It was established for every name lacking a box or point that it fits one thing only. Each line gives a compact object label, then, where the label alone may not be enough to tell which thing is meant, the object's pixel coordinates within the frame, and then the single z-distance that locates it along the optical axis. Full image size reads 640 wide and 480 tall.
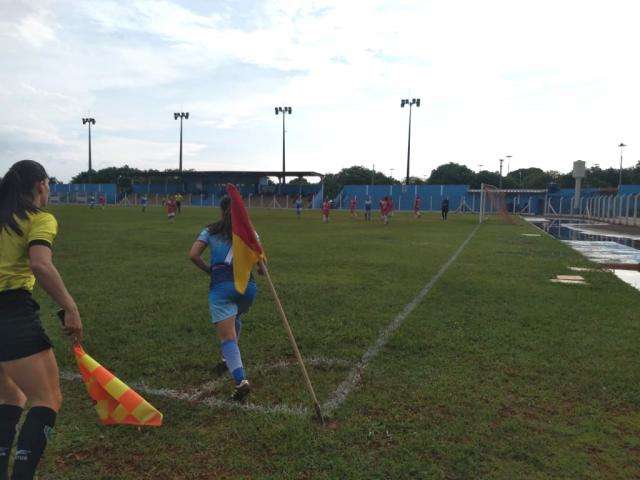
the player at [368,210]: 31.21
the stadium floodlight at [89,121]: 78.56
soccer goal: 38.70
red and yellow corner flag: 3.80
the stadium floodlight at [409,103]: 66.11
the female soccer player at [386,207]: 27.70
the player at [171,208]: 28.27
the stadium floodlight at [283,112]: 75.50
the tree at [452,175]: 108.75
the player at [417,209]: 37.84
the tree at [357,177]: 110.31
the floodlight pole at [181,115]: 76.56
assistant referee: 2.55
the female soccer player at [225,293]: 4.10
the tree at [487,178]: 105.57
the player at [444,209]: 35.88
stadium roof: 65.81
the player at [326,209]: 30.67
